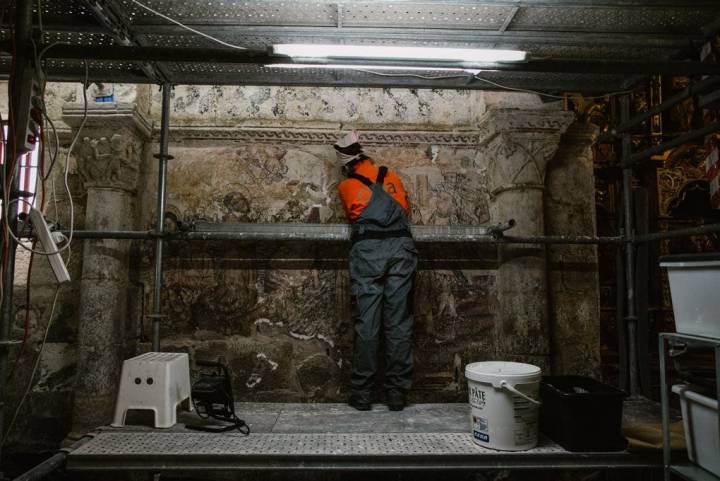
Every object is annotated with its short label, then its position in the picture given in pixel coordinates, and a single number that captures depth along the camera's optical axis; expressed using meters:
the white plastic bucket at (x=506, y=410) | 2.63
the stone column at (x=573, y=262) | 4.48
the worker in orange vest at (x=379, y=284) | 3.58
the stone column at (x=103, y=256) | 3.98
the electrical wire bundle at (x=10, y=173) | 2.28
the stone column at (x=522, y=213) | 4.18
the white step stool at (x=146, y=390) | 2.98
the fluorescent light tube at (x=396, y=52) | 2.59
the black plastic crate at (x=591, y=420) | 2.63
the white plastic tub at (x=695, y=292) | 2.31
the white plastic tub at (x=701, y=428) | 2.34
